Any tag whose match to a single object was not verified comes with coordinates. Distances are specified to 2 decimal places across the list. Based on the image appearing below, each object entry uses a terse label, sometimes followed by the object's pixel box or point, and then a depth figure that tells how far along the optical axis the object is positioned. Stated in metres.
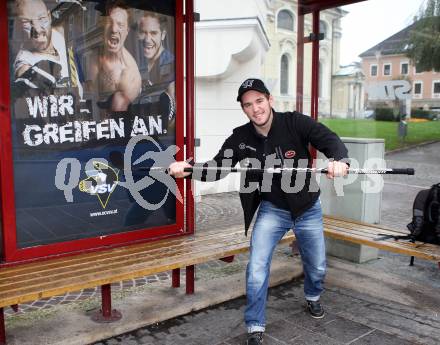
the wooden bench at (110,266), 3.11
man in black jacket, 3.43
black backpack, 4.21
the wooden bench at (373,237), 4.01
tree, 7.79
